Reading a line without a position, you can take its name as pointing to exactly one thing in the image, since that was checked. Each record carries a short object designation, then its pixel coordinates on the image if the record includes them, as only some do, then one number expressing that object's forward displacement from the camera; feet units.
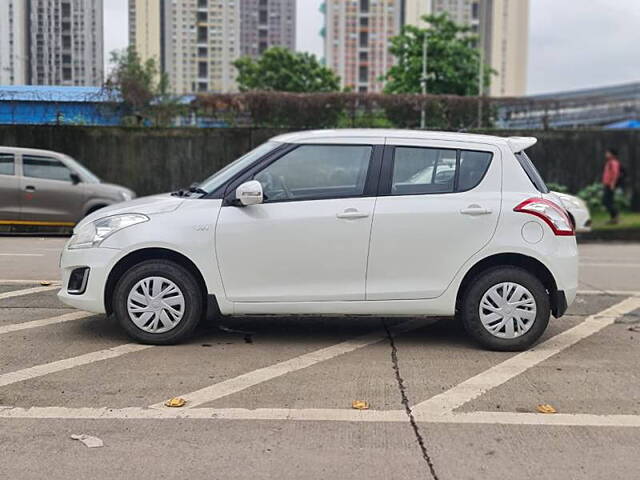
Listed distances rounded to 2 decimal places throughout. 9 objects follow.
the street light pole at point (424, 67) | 142.22
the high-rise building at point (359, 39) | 330.75
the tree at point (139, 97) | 70.95
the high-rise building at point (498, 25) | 298.15
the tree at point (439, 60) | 152.56
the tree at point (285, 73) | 206.18
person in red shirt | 61.00
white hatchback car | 21.11
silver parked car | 50.19
